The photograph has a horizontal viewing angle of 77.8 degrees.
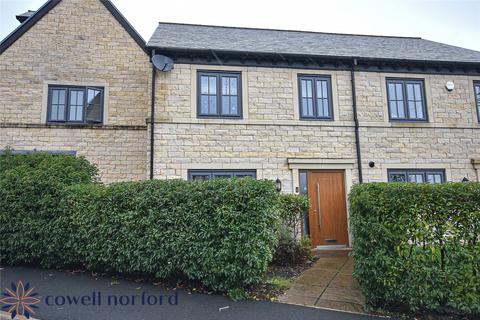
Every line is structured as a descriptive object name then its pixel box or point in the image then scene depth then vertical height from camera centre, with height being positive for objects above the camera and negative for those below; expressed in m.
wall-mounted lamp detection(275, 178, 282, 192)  8.75 +0.38
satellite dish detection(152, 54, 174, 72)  8.64 +3.94
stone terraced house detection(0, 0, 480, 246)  8.90 +2.87
